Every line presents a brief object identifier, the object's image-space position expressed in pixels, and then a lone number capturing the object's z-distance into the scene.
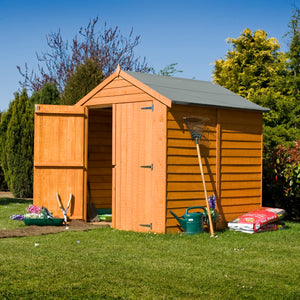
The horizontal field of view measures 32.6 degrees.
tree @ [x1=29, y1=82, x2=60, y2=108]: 17.69
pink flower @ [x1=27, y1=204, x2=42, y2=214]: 9.82
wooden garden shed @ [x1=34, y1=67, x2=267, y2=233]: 8.77
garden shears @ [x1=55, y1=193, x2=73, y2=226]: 10.00
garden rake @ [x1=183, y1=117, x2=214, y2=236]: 8.88
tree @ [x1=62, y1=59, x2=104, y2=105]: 14.18
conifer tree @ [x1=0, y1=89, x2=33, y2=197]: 15.59
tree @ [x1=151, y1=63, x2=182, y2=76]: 25.57
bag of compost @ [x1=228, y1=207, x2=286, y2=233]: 9.15
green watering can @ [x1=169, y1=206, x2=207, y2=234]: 8.62
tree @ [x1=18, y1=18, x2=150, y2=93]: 26.28
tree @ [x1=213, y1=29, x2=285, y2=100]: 20.67
